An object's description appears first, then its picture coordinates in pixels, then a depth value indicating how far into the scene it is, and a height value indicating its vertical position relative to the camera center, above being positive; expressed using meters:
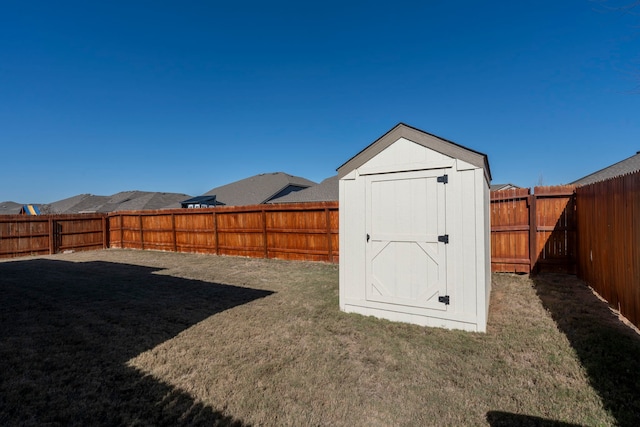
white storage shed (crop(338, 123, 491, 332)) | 3.90 -0.26
